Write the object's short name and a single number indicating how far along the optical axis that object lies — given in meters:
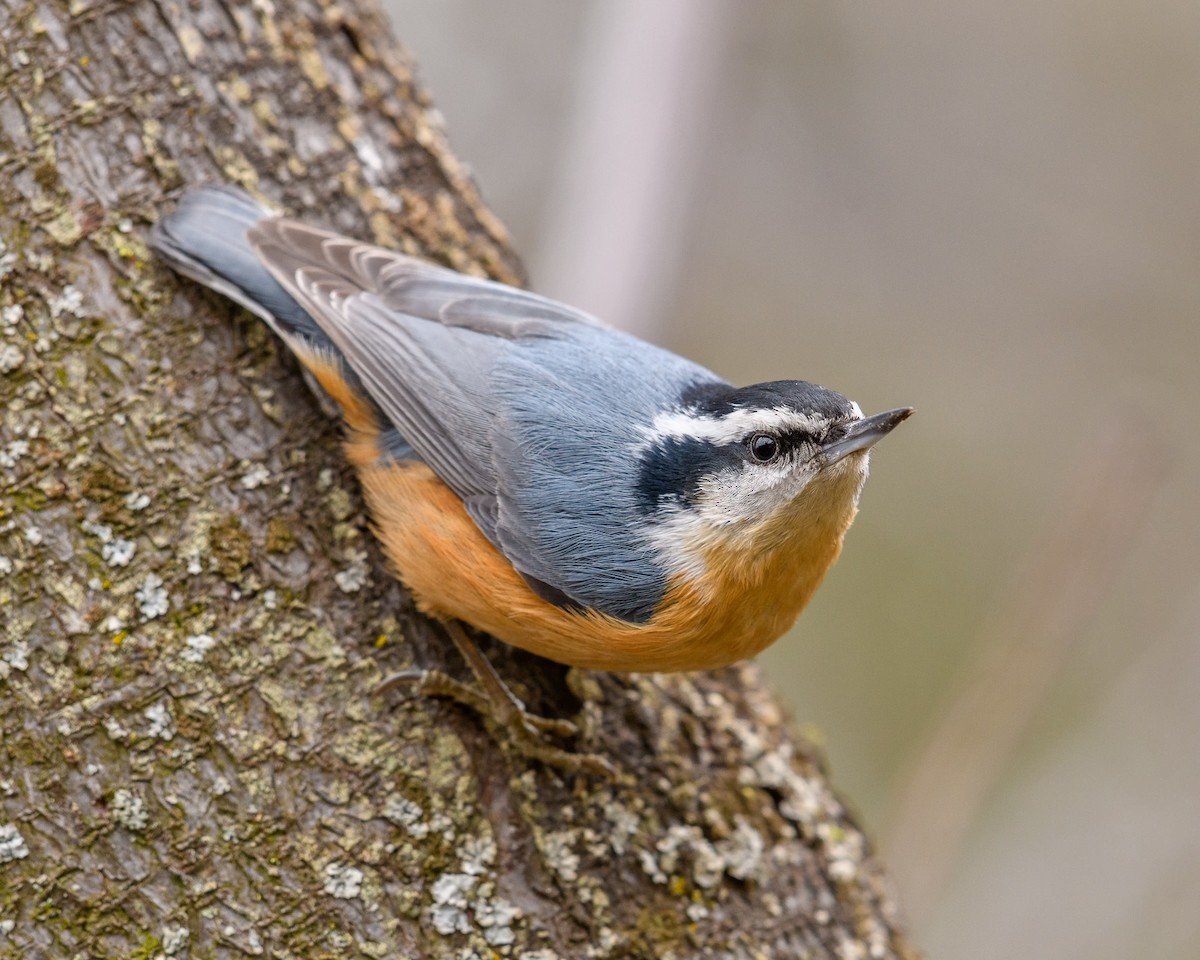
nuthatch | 5.21
